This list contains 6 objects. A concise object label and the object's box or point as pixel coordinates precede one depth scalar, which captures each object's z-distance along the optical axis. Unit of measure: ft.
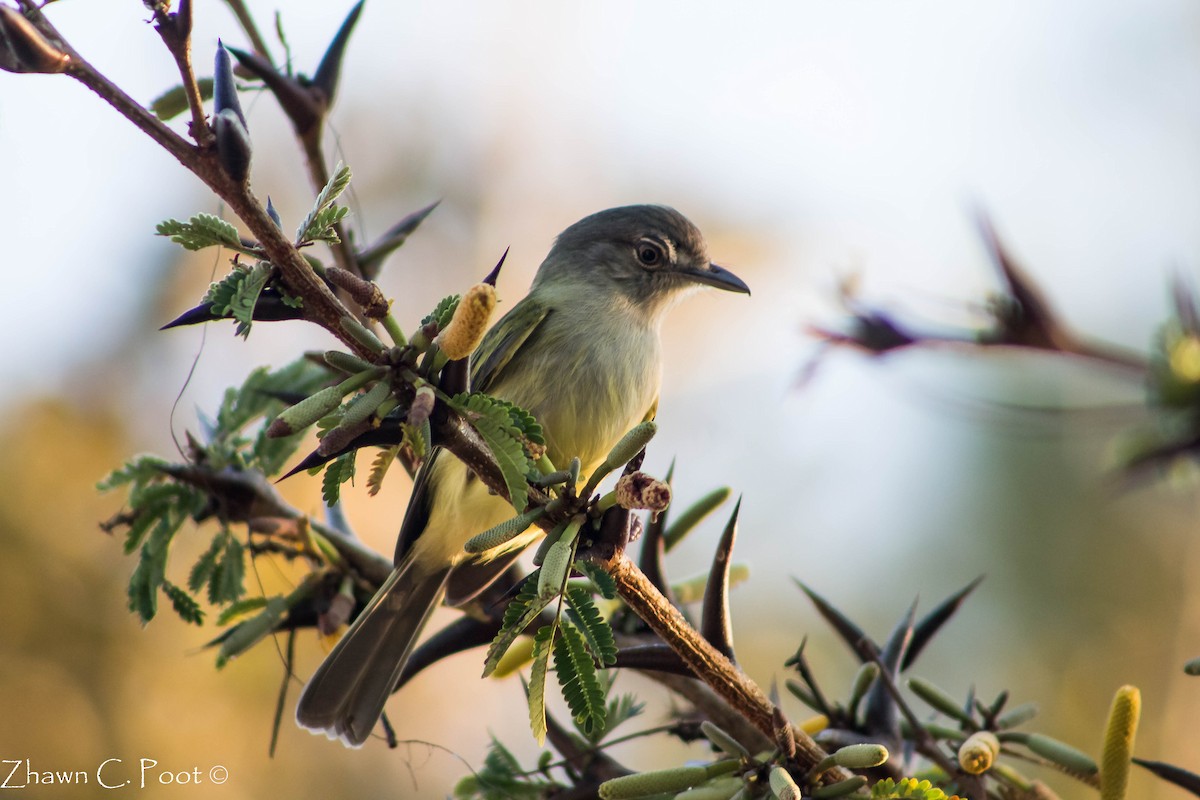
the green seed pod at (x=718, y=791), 7.09
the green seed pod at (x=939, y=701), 8.74
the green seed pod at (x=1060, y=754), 7.90
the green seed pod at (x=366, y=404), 5.93
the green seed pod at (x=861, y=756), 6.80
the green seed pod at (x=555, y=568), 6.27
